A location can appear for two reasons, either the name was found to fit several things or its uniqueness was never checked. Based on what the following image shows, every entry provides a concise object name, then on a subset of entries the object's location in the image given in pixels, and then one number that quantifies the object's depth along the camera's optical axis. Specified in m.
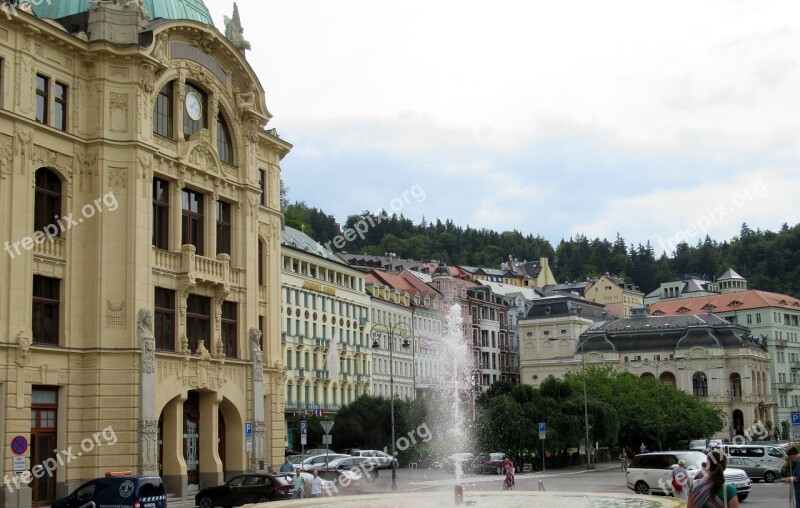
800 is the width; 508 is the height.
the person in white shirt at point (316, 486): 39.12
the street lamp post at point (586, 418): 82.69
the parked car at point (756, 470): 57.31
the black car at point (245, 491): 41.12
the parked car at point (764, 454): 57.50
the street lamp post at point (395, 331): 106.94
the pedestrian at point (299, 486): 40.12
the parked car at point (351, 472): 54.00
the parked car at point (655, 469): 45.22
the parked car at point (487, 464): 70.50
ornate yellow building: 41.34
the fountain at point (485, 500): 31.72
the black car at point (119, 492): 32.22
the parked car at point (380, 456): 70.25
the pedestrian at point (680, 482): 32.63
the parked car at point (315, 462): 59.66
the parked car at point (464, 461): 71.06
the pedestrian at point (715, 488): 14.51
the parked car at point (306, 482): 41.16
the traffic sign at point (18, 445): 31.31
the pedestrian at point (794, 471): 20.00
